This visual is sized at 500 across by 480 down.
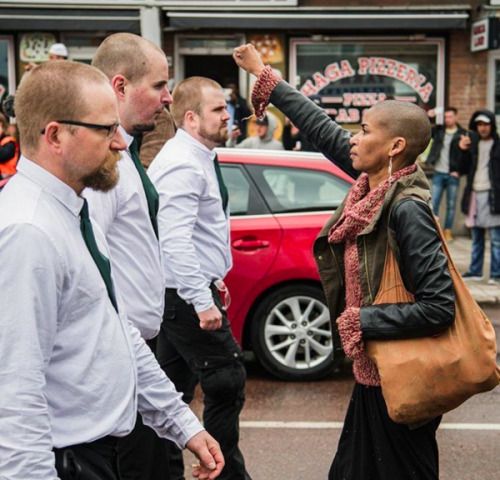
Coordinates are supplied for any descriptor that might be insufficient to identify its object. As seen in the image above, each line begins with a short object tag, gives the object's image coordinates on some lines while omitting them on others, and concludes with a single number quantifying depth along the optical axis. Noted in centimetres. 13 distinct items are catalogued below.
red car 698
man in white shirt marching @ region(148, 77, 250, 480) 450
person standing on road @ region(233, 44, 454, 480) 321
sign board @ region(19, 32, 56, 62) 1541
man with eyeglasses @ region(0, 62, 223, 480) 217
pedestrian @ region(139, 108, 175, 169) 600
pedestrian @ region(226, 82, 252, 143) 1458
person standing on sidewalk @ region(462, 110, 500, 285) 1112
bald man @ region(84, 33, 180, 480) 344
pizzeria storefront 1544
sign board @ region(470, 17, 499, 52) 1475
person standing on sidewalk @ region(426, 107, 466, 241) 1380
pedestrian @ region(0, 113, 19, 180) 947
